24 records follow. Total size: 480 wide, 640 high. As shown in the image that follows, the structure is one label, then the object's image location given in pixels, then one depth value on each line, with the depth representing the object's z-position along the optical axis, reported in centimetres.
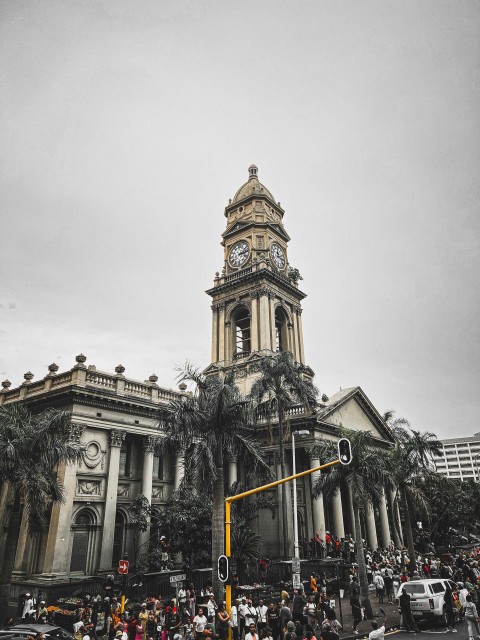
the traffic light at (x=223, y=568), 1430
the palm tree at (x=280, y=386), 3419
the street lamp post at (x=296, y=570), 2442
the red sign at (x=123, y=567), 1855
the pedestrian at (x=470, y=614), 1631
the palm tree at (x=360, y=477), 2531
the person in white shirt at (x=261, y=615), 1702
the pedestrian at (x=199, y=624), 1580
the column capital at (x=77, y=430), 2947
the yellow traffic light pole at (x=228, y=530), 1479
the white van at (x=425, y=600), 1917
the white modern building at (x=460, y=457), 18375
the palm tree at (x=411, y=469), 2939
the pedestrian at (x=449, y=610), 1967
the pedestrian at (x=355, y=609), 1953
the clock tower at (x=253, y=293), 5109
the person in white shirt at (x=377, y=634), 1252
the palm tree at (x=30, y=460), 2066
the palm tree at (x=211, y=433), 2192
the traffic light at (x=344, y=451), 1513
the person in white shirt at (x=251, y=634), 1281
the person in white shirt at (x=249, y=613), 1722
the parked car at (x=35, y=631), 1406
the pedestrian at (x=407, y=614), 1850
